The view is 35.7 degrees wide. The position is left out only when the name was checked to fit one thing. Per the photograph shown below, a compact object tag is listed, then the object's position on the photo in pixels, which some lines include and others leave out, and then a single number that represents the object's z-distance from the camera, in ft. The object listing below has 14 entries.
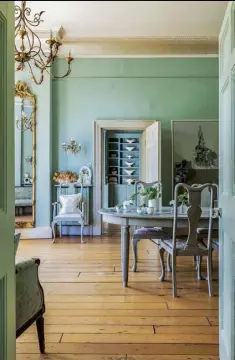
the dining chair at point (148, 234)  13.24
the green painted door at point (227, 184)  5.88
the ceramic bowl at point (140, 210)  12.57
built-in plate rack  28.22
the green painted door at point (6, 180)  4.81
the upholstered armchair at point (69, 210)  20.90
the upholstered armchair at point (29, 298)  6.53
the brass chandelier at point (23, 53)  11.34
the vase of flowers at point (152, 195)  13.33
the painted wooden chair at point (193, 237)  11.09
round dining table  11.76
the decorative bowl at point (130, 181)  27.53
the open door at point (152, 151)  20.18
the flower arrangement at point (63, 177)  22.61
